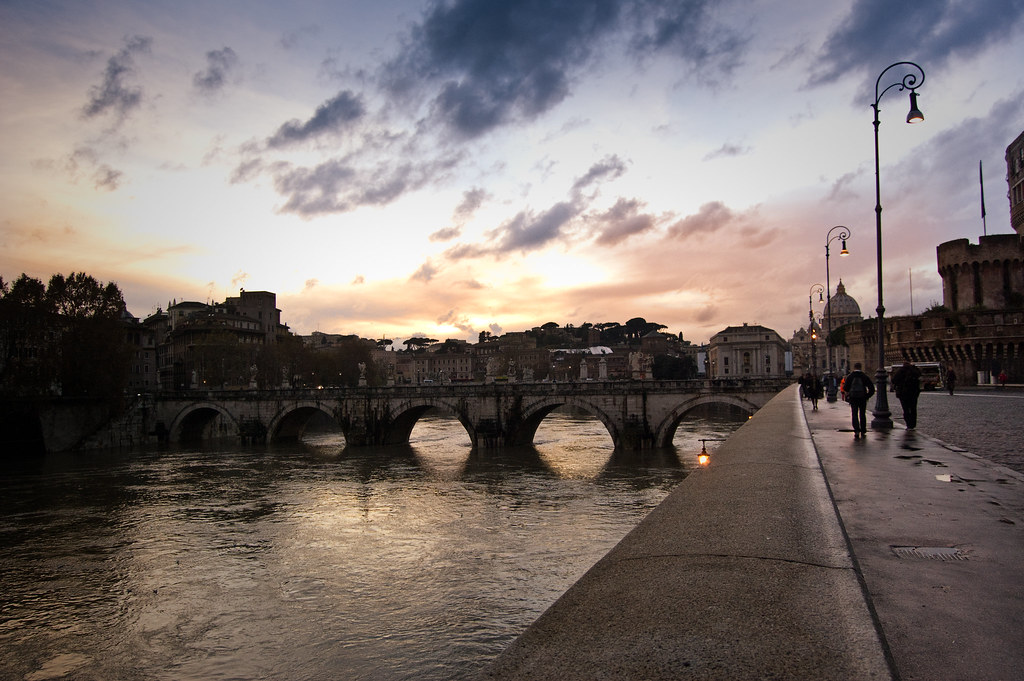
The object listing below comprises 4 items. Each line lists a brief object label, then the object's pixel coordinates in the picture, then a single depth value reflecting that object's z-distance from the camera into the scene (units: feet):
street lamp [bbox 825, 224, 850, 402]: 73.26
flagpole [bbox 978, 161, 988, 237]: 157.06
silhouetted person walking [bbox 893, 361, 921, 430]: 37.04
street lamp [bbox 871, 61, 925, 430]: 37.45
